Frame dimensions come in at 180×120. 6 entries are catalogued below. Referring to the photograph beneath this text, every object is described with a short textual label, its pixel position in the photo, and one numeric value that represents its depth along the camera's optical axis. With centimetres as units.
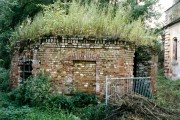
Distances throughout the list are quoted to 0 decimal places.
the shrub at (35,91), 1012
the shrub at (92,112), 959
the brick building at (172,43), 2091
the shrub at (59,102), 1011
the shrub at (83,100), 1056
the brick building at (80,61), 1079
